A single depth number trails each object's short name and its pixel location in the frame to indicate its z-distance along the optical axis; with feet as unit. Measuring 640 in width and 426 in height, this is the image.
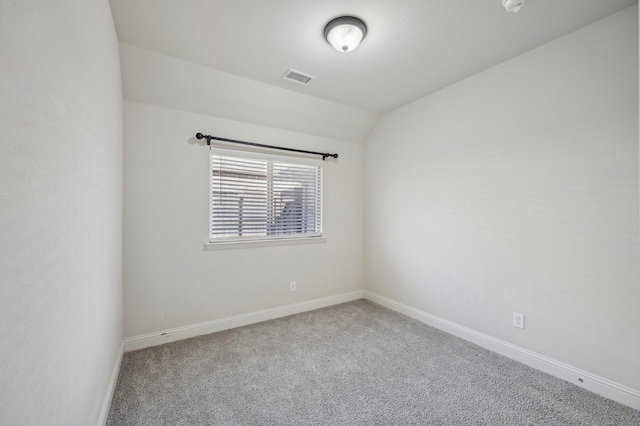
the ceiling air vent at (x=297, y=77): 8.72
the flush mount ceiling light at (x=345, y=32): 6.31
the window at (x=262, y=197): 9.93
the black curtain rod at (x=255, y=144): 9.33
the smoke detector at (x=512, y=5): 5.61
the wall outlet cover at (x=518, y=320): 7.81
